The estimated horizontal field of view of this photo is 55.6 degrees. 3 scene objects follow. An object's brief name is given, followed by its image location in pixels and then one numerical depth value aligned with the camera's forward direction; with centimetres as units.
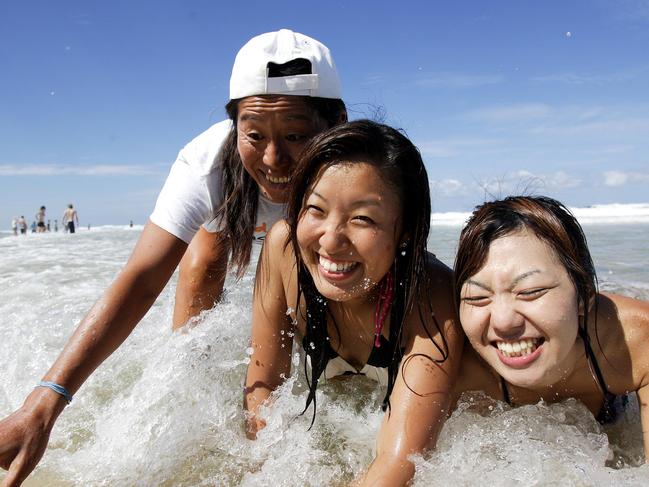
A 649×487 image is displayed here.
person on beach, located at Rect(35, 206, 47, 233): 3045
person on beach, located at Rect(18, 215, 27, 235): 3061
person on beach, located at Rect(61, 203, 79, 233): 2777
